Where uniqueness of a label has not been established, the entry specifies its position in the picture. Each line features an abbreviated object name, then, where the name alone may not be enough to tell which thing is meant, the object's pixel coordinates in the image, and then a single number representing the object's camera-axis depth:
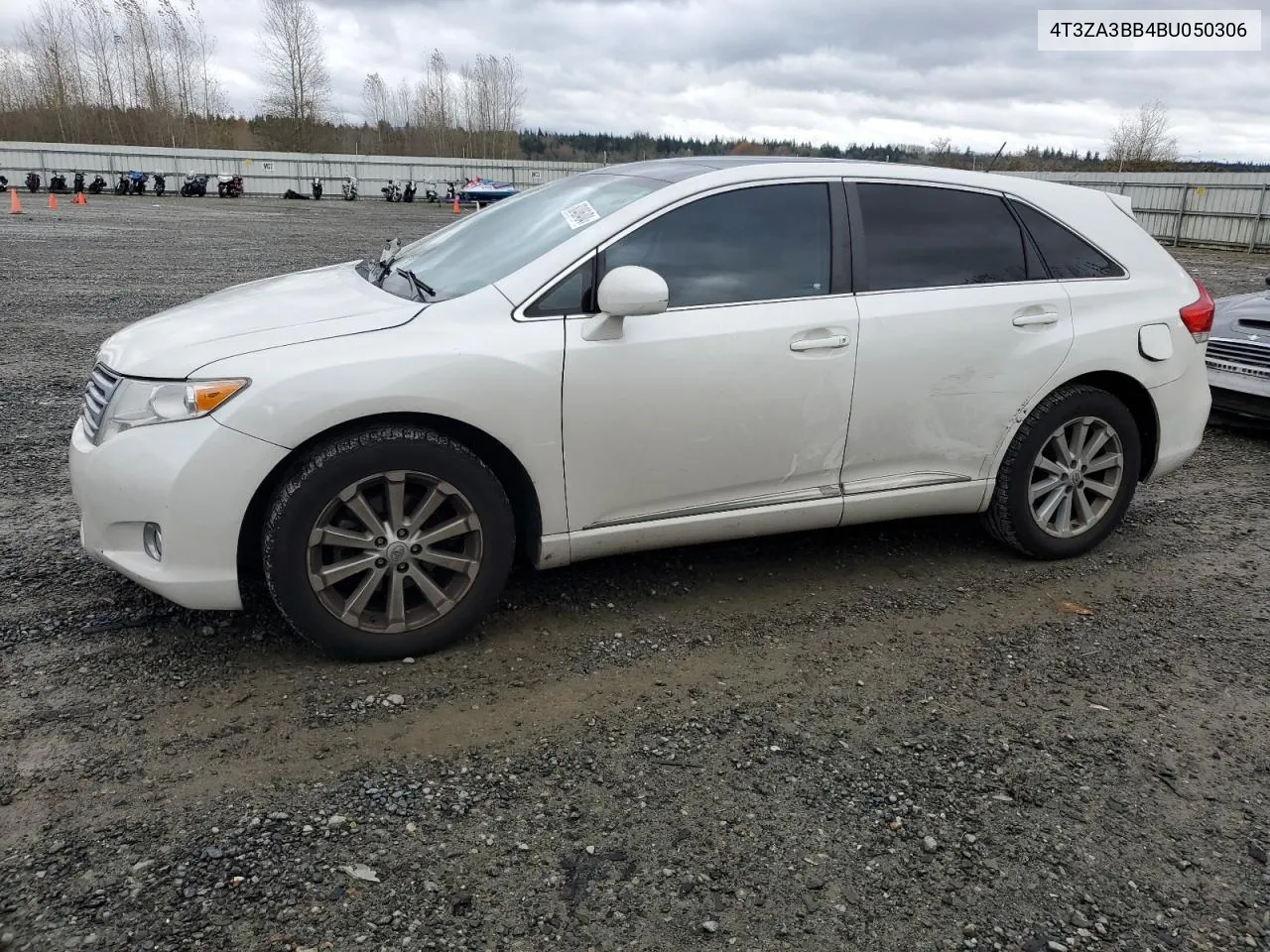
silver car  6.63
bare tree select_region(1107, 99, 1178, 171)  55.91
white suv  3.21
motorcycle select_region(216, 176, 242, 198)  41.94
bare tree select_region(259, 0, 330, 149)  66.94
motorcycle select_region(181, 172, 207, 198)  41.09
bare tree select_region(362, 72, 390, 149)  78.56
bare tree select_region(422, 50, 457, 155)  77.94
